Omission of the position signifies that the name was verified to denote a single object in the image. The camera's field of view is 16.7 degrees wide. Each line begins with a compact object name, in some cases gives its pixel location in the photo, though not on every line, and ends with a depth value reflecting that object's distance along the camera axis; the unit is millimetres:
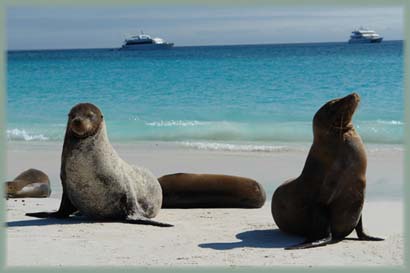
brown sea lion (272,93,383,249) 12139
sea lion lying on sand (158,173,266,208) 16101
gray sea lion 14077
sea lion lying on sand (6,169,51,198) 17517
